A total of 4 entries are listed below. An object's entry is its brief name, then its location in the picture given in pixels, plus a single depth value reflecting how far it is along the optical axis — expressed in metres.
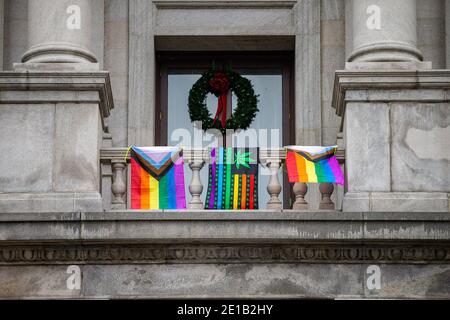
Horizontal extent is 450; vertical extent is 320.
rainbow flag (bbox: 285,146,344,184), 21.30
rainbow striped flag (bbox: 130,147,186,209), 21.44
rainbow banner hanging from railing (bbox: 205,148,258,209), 21.58
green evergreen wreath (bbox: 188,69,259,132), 25.06
